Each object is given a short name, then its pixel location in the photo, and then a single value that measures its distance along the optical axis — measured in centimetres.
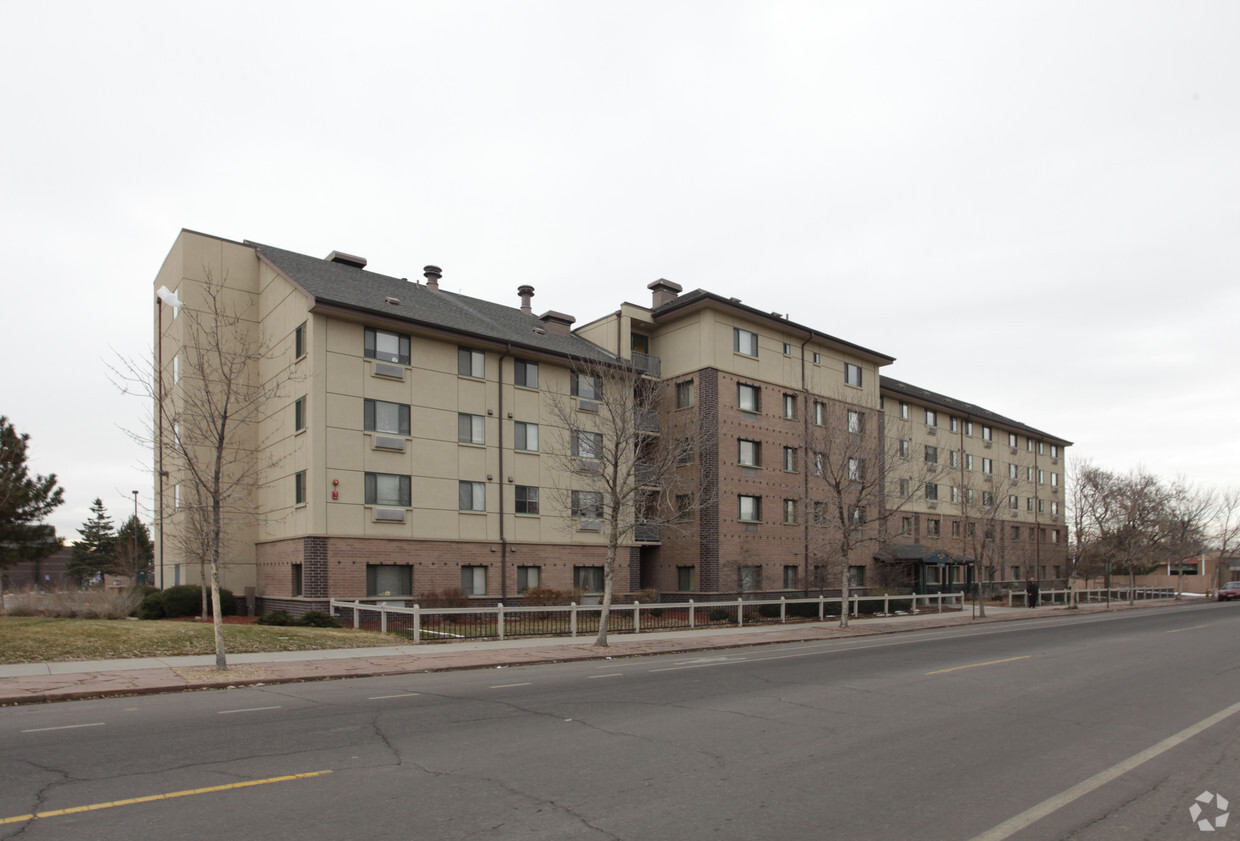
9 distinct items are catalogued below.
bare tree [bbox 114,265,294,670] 2973
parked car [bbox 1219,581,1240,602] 6088
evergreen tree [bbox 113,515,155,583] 5150
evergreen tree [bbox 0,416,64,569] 4522
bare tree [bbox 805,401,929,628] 3131
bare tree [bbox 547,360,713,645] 2498
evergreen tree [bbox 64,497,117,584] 8194
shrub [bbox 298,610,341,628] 2408
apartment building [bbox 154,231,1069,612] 2817
